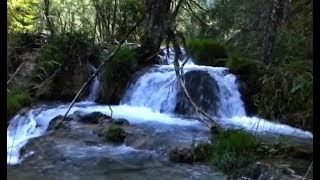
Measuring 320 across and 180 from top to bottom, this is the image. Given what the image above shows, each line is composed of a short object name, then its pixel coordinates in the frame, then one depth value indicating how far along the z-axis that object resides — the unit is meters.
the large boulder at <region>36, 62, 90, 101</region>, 11.63
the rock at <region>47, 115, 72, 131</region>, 8.18
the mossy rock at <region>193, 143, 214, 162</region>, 6.11
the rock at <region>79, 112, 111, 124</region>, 8.60
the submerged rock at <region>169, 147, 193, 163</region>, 6.24
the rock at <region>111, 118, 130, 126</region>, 8.33
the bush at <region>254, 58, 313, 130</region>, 3.24
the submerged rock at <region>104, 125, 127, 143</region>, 7.43
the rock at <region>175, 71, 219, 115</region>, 10.31
